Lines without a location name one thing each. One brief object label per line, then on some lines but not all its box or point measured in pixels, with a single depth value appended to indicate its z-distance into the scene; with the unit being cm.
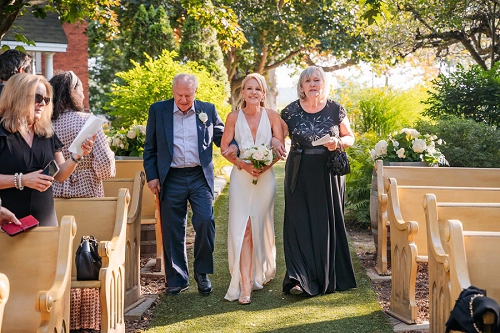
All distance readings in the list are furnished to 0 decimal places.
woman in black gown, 723
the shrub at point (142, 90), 1255
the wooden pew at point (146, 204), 862
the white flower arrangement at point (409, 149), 930
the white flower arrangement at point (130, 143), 1002
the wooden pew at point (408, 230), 617
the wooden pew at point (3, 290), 345
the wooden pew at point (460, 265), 440
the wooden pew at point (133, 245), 677
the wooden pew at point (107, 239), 534
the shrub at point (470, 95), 1210
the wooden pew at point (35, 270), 458
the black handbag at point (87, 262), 547
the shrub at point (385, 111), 1548
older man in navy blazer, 726
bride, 719
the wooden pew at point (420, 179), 820
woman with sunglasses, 488
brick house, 2577
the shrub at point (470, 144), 1038
